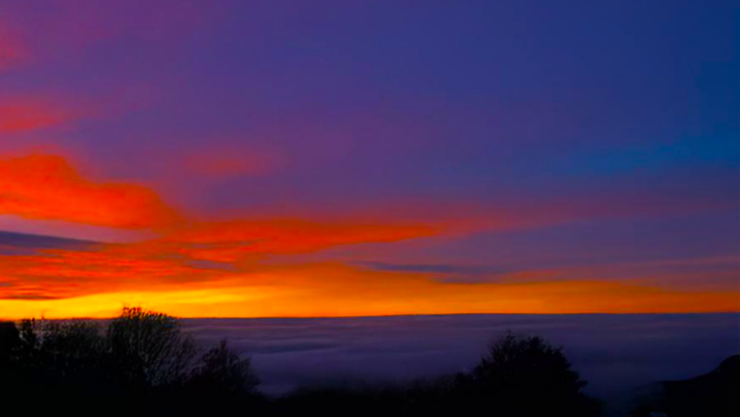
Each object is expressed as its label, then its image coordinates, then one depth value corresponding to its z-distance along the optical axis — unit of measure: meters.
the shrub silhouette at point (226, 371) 57.62
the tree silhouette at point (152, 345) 58.03
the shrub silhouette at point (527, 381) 54.97
